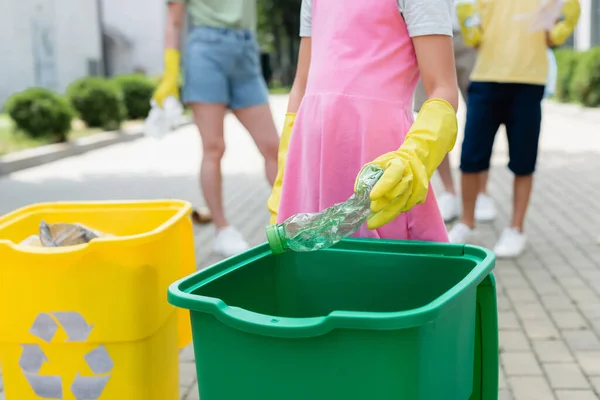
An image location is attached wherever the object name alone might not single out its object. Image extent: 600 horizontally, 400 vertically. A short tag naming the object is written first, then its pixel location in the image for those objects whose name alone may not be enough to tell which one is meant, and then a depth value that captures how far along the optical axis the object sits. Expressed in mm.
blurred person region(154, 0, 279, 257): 4348
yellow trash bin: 1916
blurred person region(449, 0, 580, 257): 4273
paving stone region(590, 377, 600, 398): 2806
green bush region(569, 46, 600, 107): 15539
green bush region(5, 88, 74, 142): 10977
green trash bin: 1351
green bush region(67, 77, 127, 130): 13094
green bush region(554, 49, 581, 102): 17703
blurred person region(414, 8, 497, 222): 5426
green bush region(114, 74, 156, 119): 15531
